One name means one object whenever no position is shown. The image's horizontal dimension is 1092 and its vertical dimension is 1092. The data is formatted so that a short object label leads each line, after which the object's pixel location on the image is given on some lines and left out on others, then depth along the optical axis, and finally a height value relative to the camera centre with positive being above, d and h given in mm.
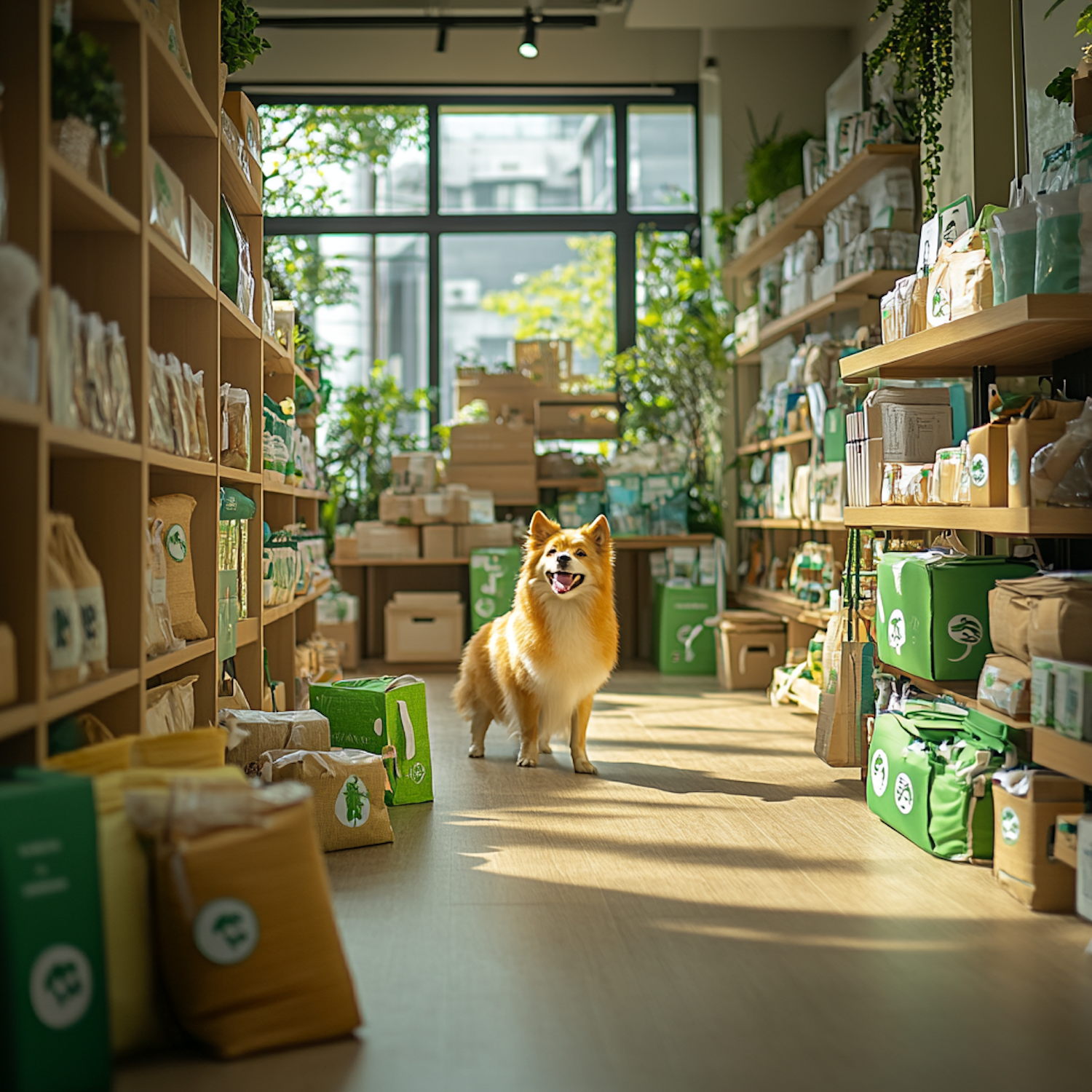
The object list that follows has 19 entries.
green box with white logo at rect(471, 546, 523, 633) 6902 -139
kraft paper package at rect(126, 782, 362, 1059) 1753 -582
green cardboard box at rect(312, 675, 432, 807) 3486 -539
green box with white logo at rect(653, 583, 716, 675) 6730 -474
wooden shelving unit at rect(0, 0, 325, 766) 1821 +564
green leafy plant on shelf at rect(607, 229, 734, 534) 7234 +1258
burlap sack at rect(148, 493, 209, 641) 2855 -8
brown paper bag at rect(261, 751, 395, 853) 2984 -635
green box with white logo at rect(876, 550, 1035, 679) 3016 -161
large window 7984 +2423
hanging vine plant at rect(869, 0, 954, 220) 4254 +1959
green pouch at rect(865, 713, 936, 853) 3014 -641
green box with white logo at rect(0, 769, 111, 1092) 1520 -544
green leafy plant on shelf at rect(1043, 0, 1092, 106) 3301 +1418
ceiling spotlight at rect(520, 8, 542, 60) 6820 +3224
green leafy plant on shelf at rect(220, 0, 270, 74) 3438 +1661
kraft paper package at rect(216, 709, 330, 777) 3137 -509
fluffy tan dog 4113 -318
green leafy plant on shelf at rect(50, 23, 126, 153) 1978 +879
